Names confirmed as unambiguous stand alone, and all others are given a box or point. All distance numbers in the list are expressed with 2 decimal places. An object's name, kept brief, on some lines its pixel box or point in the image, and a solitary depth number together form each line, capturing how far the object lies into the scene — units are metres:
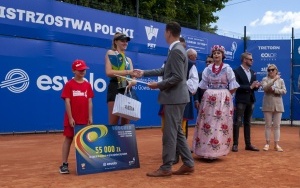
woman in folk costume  6.07
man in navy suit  7.30
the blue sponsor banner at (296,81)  14.89
